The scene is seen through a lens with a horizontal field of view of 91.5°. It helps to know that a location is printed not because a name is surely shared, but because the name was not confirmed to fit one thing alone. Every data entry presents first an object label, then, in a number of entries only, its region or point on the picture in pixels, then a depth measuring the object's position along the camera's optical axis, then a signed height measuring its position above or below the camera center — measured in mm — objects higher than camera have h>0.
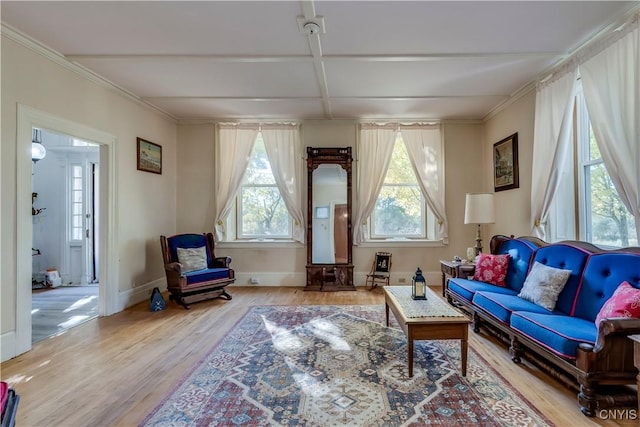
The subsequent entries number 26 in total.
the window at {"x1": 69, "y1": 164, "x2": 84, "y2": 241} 5730 +229
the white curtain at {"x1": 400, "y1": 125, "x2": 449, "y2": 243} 5215 +896
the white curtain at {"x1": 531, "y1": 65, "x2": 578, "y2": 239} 3150 +807
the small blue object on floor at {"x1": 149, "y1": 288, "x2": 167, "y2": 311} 4035 -1126
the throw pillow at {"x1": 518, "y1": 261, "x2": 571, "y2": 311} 2645 -618
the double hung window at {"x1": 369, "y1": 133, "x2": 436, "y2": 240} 5422 +163
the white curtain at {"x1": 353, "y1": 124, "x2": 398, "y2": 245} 5227 +829
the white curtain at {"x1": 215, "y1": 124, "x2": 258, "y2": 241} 5316 +908
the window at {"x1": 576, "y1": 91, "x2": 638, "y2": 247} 2785 +143
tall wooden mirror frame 5105 -495
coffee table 2293 -827
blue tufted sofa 1865 -787
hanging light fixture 4275 +887
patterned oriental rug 1858 -1201
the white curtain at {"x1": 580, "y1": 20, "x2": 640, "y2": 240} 2387 +857
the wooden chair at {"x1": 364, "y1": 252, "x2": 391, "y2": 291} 5117 -910
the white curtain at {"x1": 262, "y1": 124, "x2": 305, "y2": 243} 5277 +873
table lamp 4074 +82
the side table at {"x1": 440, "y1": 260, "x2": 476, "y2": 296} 3822 -687
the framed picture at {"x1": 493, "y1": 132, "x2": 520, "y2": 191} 4234 +744
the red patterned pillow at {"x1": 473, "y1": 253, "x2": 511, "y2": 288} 3529 -619
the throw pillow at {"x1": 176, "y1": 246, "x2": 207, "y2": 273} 4457 -631
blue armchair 4176 -773
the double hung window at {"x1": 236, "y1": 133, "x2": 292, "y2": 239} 5488 +184
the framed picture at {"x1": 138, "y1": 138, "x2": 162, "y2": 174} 4476 +882
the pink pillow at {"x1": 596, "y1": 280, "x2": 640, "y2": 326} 1951 -574
